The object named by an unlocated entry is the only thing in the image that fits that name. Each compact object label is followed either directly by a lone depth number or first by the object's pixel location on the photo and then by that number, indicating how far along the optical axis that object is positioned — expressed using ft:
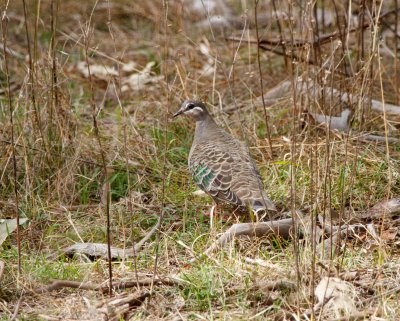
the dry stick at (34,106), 39.01
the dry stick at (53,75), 39.22
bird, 36.04
